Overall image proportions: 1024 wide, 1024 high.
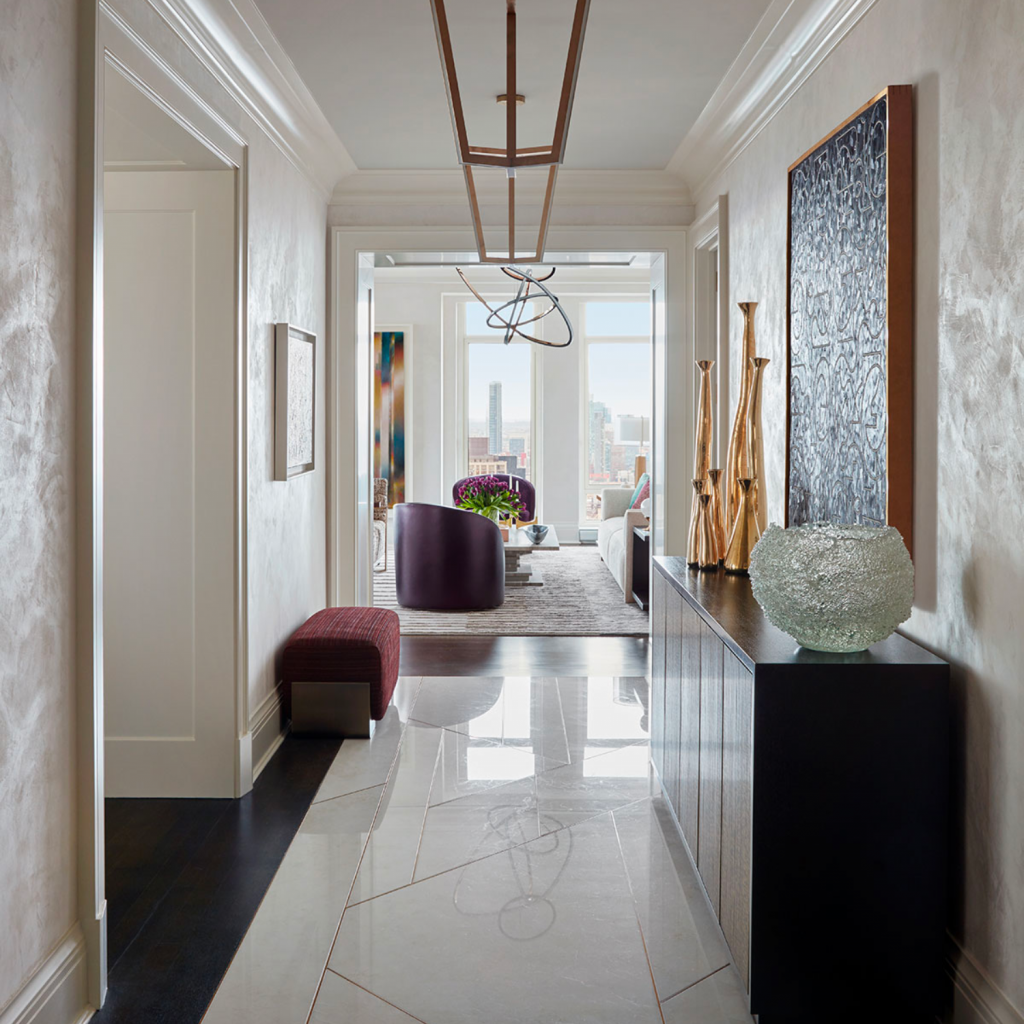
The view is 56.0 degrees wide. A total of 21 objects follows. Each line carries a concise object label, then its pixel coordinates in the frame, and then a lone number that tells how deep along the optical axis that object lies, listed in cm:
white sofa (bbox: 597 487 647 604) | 736
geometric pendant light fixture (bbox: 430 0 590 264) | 203
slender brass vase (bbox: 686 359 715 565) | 338
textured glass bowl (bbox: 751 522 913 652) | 200
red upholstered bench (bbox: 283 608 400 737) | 409
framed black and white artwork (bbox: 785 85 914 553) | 232
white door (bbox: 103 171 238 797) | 337
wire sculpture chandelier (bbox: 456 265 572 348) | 1041
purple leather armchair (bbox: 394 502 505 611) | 708
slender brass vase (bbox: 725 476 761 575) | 314
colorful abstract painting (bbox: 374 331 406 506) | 1093
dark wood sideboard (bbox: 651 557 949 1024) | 196
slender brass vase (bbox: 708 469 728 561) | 330
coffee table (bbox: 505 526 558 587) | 820
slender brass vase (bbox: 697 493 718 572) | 329
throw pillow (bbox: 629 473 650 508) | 899
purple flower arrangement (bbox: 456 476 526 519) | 840
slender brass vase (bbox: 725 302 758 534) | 322
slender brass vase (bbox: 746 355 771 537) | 317
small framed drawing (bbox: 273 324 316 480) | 397
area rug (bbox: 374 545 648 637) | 645
